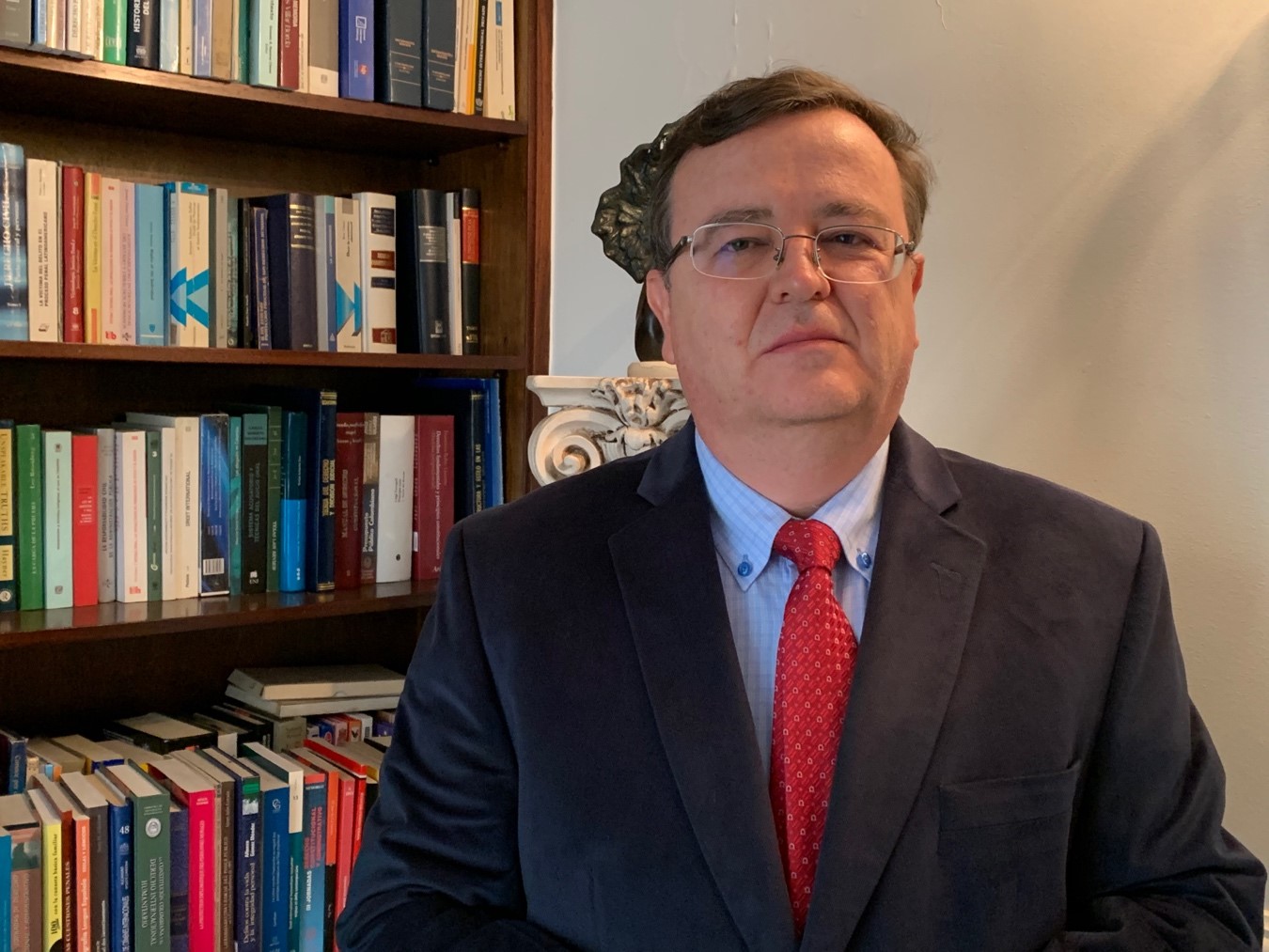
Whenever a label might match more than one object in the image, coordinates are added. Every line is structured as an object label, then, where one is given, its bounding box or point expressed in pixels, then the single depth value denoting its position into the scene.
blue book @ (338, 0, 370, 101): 2.17
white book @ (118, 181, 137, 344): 2.01
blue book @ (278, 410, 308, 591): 2.19
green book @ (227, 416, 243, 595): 2.13
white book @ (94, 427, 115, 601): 2.02
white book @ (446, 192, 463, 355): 2.38
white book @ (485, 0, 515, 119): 2.34
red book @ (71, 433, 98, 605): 1.99
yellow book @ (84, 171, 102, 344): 1.98
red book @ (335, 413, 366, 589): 2.24
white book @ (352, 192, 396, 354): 2.27
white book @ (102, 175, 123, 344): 2.00
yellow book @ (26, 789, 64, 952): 1.79
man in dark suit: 1.05
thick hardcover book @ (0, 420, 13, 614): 1.93
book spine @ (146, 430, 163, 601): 2.05
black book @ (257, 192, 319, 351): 2.17
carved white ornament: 1.80
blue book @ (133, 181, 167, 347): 2.03
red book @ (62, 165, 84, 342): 1.96
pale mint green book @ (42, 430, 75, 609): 1.97
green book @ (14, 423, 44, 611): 1.94
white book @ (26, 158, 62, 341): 1.92
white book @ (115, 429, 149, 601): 2.03
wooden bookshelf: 2.05
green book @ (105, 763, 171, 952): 1.87
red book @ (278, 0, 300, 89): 2.10
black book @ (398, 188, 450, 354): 2.33
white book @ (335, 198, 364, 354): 2.24
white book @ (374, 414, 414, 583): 2.29
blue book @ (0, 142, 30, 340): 1.89
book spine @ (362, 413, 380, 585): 2.26
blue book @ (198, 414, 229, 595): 2.11
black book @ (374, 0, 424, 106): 2.21
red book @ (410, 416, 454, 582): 2.33
